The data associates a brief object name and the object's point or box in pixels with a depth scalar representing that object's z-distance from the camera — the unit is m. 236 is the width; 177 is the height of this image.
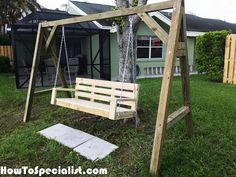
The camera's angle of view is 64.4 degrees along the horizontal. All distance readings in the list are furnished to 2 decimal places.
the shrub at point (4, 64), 11.00
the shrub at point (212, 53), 7.89
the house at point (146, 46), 10.32
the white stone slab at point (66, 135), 3.07
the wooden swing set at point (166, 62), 2.29
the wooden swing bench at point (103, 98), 2.81
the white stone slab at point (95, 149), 2.73
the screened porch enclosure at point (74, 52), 8.19
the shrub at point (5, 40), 12.83
